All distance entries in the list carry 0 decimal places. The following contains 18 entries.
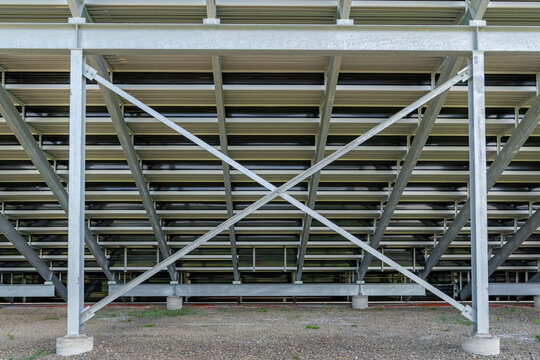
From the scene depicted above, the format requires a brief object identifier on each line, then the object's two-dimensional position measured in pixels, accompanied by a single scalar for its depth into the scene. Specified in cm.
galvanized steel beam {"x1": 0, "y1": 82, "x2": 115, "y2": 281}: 682
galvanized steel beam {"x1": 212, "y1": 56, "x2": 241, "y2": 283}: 666
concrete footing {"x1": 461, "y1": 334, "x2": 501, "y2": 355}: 586
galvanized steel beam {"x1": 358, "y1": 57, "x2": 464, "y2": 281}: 671
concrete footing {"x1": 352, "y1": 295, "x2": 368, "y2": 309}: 1033
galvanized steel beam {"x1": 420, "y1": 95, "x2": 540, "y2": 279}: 690
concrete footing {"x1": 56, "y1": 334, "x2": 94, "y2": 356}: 581
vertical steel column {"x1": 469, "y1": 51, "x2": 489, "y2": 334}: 596
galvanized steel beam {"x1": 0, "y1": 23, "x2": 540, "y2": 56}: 607
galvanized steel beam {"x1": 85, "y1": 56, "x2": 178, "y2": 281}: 670
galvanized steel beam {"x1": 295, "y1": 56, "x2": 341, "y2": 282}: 665
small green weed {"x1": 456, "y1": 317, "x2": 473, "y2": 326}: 839
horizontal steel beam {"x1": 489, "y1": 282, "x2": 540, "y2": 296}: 1034
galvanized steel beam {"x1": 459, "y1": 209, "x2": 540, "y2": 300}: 870
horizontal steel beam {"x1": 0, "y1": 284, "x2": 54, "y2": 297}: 998
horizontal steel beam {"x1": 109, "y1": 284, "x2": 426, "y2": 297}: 1012
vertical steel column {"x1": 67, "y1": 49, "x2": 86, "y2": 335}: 589
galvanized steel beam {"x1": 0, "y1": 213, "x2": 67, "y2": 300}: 869
